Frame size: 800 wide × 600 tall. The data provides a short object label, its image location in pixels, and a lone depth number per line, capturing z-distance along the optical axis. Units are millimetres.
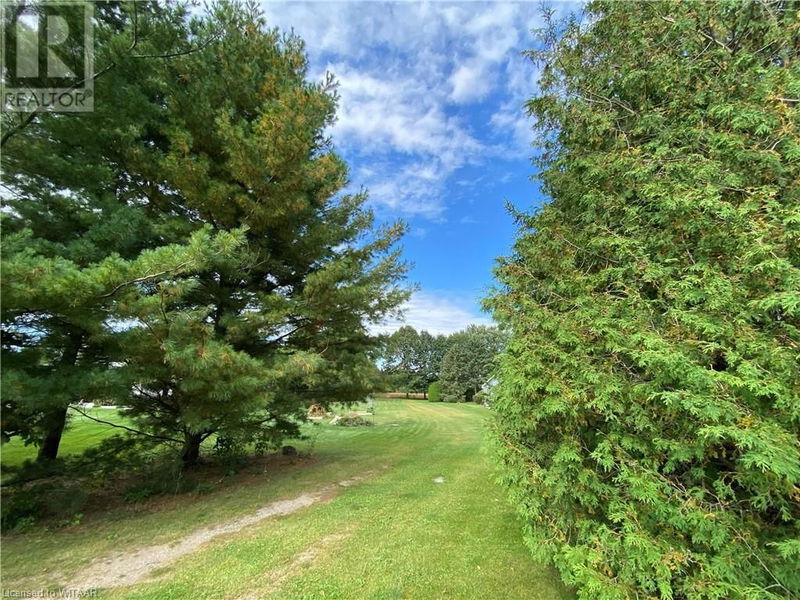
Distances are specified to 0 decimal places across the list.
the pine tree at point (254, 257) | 4590
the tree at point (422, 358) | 42594
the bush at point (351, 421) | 15787
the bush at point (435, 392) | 36250
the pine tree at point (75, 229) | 3404
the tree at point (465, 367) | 34406
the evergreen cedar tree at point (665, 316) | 2105
